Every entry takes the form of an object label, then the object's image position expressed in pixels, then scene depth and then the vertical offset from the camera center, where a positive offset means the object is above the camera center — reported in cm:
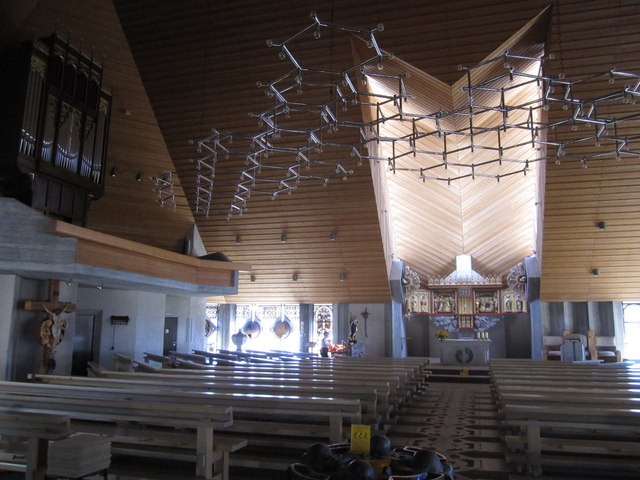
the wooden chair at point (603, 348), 1377 -31
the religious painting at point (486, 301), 1491 +88
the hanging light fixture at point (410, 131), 775 +388
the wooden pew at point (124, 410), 348 -54
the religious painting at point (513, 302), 1440 +84
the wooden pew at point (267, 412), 412 -59
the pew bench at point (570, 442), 377 -80
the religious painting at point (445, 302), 1518 +85
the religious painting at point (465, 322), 1509 +31
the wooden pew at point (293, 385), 483 -50
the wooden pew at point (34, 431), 336 -63
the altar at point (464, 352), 1379 -45
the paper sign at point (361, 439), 309 -59
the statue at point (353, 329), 1486 +8
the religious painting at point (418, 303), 1527 +81
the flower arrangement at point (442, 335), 1407 -4
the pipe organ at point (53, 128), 828 +315
